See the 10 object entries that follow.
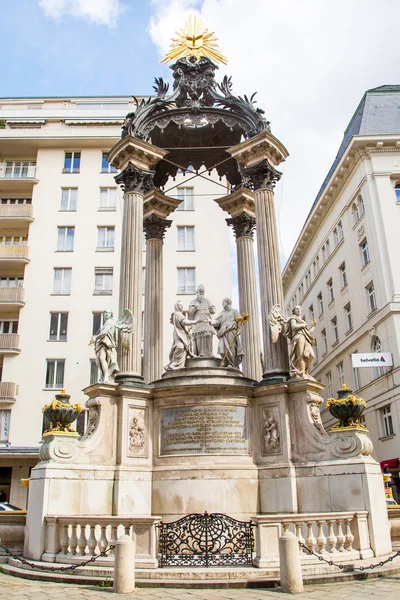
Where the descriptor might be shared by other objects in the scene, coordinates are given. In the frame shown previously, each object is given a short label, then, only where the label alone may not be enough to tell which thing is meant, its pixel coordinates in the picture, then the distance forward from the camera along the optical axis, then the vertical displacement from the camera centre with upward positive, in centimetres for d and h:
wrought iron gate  1031 -43
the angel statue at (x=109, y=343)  1598 +475
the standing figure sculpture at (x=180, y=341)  1798 +533
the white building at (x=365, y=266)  3534 +1711
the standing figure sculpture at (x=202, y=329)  1836 +572
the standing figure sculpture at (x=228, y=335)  1777 +544
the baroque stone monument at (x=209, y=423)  1283 +238
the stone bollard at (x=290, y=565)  879 -73
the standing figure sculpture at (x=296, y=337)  1566 +468
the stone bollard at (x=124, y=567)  898 -70
